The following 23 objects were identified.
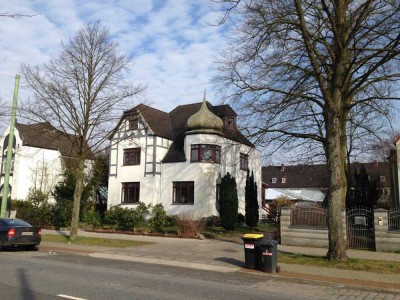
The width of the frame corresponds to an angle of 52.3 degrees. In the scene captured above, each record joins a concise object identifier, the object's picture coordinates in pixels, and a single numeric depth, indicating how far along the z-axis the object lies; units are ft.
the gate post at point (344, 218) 58.96
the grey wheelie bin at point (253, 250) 41.83
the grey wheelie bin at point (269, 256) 40.04
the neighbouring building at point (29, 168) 135.54
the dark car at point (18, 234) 53.98
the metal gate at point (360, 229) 58.90
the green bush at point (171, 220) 84.28
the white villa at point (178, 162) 98.00
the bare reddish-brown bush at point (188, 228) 74.08
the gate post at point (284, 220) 64.25
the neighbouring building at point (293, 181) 175.11
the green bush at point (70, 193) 103.55
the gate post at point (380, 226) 56.96
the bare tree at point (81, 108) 64.64
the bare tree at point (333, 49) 45.29
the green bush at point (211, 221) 91.30
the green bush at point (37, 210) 97.96
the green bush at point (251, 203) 99.30
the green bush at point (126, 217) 84.23
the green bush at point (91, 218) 99.82
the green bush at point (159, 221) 80.43
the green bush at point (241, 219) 100.95
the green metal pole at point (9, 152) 64.39
